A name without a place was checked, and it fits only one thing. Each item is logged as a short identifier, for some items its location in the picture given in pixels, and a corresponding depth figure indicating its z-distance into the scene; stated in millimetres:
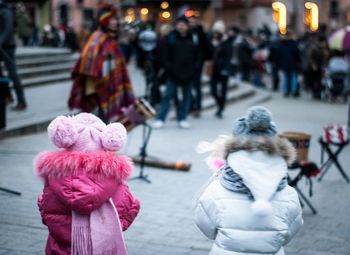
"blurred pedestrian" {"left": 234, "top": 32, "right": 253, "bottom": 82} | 22672
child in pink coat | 3699
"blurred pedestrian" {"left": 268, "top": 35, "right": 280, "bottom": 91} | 21531
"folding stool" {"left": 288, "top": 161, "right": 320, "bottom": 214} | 6844
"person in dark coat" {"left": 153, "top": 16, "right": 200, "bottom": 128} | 11875
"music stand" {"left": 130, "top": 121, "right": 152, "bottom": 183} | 7997
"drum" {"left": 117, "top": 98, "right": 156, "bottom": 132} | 7949
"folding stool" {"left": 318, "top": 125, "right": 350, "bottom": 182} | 7927
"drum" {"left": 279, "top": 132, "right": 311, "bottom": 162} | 6941
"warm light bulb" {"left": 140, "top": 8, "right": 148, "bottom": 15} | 48781
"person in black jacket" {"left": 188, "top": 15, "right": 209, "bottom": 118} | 12741
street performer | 9133
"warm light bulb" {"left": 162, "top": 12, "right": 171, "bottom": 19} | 48594
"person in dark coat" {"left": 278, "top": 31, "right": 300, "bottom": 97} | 19688
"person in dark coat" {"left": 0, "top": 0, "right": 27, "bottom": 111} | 11391
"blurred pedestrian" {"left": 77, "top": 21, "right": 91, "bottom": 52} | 23755
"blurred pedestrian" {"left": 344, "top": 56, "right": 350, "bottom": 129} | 13580
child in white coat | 3441
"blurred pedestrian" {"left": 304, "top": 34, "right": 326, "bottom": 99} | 19281
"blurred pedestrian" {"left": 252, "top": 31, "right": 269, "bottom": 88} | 23336
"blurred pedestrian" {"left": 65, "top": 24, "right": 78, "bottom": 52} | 27947
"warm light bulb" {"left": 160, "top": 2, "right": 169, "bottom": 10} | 47981
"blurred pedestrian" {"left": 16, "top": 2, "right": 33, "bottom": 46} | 24578
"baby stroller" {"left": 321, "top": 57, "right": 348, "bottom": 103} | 18898
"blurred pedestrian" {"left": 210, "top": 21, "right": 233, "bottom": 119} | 13470
